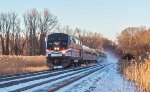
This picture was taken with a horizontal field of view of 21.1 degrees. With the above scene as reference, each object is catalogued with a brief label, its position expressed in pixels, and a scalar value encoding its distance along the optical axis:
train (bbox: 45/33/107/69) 42.59
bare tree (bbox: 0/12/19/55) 99.39
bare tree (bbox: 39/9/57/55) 96.53
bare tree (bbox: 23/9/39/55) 97.91
